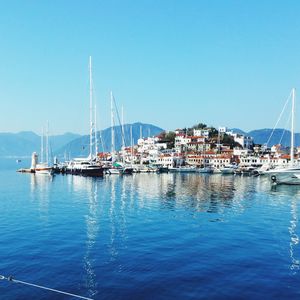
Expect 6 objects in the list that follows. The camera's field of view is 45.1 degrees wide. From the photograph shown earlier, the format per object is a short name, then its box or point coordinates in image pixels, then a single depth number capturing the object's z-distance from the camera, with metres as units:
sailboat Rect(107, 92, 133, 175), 101.19
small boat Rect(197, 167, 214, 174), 116.28
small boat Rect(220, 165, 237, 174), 114.69
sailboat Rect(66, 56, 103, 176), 94.46
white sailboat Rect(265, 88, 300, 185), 69.62
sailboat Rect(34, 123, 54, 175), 100.57
